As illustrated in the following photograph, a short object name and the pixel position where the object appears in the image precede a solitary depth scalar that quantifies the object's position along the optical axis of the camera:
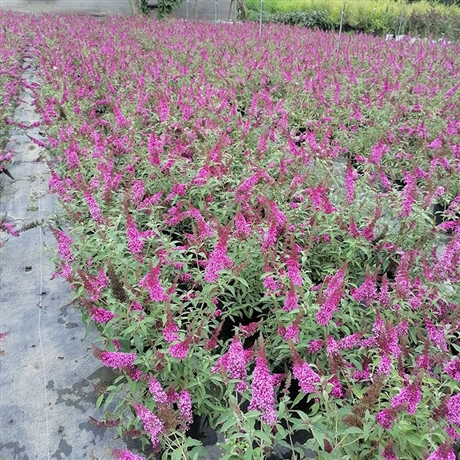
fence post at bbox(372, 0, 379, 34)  18.98
